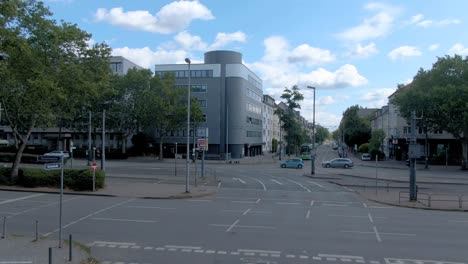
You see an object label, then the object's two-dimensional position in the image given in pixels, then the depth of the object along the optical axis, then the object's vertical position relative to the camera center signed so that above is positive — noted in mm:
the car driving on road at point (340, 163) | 64188 -2819
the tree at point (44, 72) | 28328 +4834
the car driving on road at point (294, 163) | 63562 -2833
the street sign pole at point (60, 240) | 12423 -2819
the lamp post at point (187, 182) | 28961 -2629
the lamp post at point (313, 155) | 48175 -1225
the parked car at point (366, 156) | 88938 -2406
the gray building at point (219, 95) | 86188 +9512
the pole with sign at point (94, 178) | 28503 -2355
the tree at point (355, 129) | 124625 +4361
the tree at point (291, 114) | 101438 +6926
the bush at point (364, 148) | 103206 -903
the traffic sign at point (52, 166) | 13350 -735
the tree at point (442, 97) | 57812 +6551
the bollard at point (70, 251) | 11228 -2824
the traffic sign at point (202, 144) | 34656 -79
